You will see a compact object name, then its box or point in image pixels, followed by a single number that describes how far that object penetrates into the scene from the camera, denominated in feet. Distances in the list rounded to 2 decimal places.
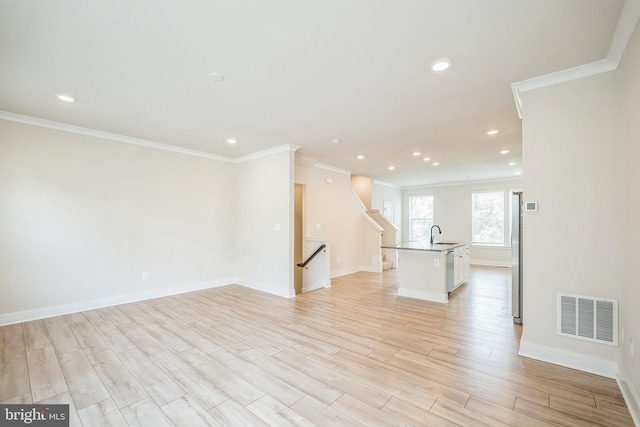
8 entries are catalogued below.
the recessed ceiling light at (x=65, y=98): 10.13
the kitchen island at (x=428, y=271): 15.33
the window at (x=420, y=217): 33.88
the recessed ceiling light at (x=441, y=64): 7.78
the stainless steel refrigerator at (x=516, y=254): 12.20
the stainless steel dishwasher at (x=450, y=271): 15.88
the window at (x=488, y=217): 28.55
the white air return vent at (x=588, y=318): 7.70
